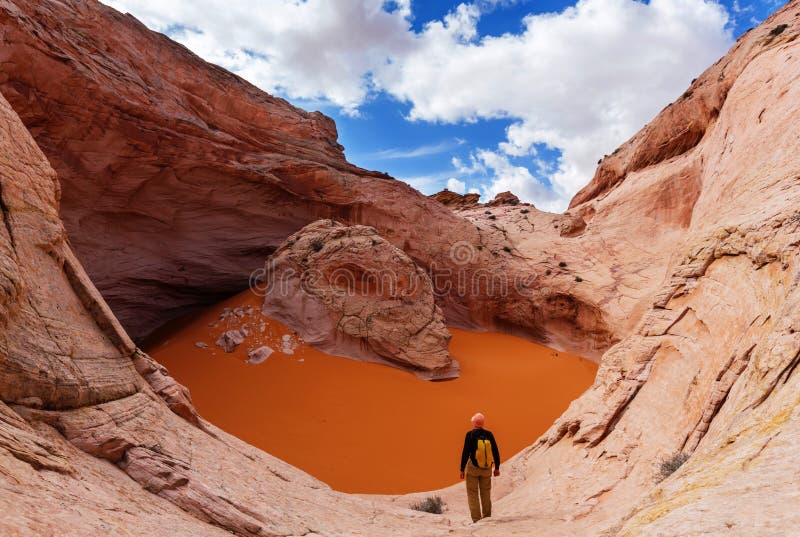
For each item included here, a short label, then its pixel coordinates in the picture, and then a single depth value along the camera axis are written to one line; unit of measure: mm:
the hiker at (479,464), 5234
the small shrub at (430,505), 5918
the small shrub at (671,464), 3766
